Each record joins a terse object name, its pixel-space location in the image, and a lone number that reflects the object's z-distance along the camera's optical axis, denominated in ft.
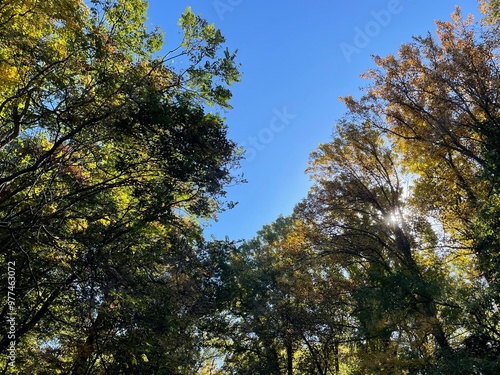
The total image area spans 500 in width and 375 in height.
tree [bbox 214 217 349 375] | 39.66
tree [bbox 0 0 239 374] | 15.94
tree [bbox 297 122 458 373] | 30.99
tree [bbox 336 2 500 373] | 22.50
